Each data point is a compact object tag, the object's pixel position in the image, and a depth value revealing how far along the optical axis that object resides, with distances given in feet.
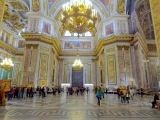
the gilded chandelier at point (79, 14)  25.89
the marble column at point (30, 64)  39.27
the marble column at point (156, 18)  12.99
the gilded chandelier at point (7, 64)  40.88
